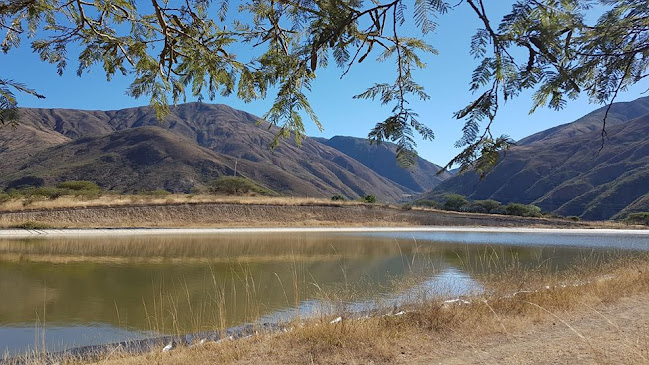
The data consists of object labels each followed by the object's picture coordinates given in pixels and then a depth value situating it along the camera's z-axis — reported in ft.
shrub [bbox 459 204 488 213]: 188.05
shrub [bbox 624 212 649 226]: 176.76
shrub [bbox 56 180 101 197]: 152.66
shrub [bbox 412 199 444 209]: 188.39
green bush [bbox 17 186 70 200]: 109.62
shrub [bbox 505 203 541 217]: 181.65
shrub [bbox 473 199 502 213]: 198.88
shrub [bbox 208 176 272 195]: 162.53
